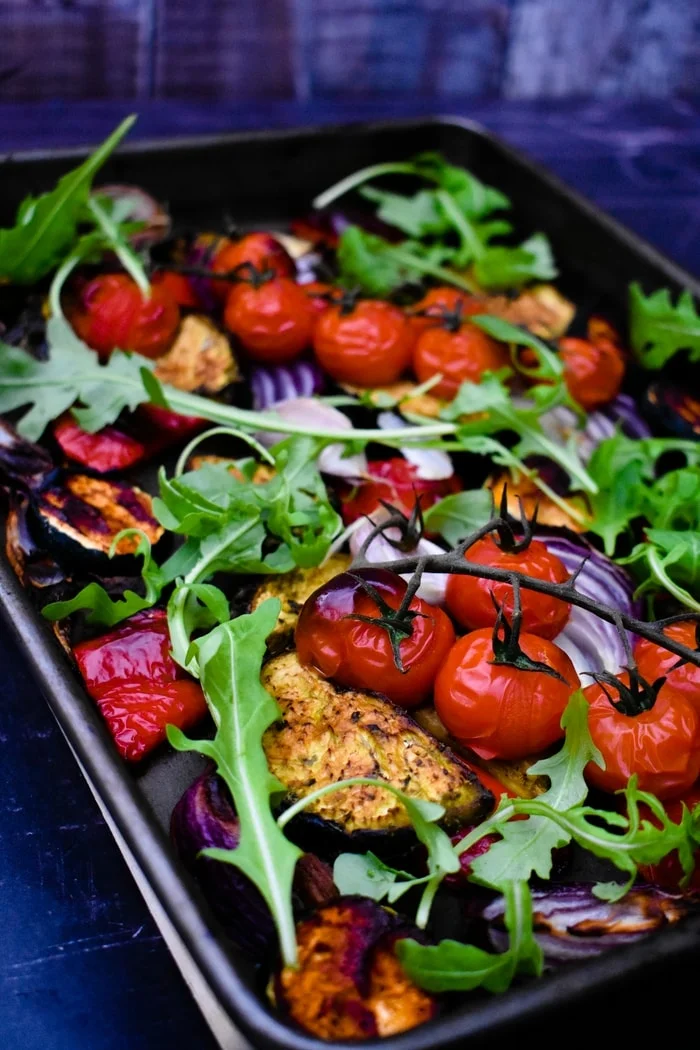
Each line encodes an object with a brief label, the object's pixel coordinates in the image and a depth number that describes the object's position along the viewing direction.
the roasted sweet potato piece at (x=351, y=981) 0.42
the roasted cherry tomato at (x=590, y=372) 0.57
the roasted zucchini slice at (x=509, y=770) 0.47
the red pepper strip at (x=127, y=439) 0.53
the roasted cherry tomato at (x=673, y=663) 0.47
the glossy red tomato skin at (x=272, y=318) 0.57
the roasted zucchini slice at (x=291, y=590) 0.49
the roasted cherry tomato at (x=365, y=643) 0.47
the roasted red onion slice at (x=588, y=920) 0.44
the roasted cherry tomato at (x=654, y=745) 0.46
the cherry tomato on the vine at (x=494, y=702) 0.46
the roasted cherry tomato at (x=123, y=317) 0.56
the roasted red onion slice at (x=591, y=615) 0.49
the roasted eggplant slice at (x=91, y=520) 0.50
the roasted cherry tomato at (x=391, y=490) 0.53
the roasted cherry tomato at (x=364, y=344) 0.56
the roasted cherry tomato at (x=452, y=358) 0.57
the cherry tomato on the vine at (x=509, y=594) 0.49
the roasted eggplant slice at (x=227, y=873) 0.44
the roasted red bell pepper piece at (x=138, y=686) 0.47
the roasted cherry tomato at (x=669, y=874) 0.46
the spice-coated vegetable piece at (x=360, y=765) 0.45
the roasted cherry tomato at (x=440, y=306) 0.58
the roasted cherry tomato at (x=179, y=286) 0.58
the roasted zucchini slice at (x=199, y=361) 0.56
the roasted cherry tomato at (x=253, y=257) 0.59
